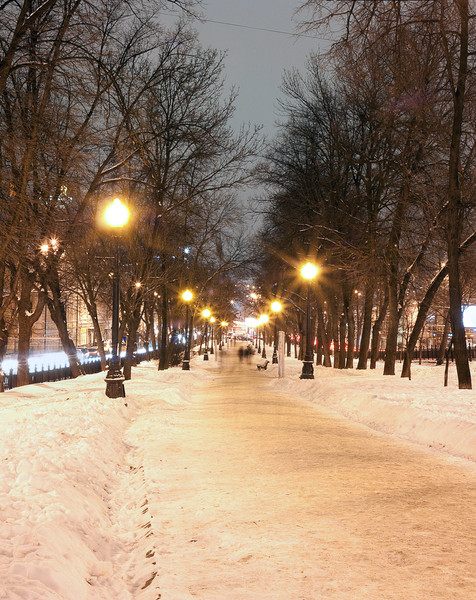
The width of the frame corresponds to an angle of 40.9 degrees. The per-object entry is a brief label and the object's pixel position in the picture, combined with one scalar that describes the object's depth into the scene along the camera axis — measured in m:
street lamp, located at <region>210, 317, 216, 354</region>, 75.50
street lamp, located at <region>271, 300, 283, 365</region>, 37.31
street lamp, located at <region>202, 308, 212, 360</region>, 54.58
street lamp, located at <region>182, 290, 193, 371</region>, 34.71
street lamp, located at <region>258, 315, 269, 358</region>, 61.05
